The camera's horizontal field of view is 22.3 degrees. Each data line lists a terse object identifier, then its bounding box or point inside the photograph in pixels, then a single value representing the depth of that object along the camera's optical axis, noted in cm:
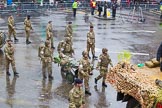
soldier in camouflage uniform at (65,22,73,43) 1938
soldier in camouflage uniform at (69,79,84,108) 1083
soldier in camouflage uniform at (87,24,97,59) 1900
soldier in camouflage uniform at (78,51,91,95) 1400
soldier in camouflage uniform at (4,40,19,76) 1584
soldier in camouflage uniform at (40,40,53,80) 1569
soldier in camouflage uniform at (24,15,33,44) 2203
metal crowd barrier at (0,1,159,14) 3700
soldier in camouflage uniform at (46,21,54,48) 2070
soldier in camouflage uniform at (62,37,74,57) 1719
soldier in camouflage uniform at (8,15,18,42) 2194
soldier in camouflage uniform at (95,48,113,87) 1479
